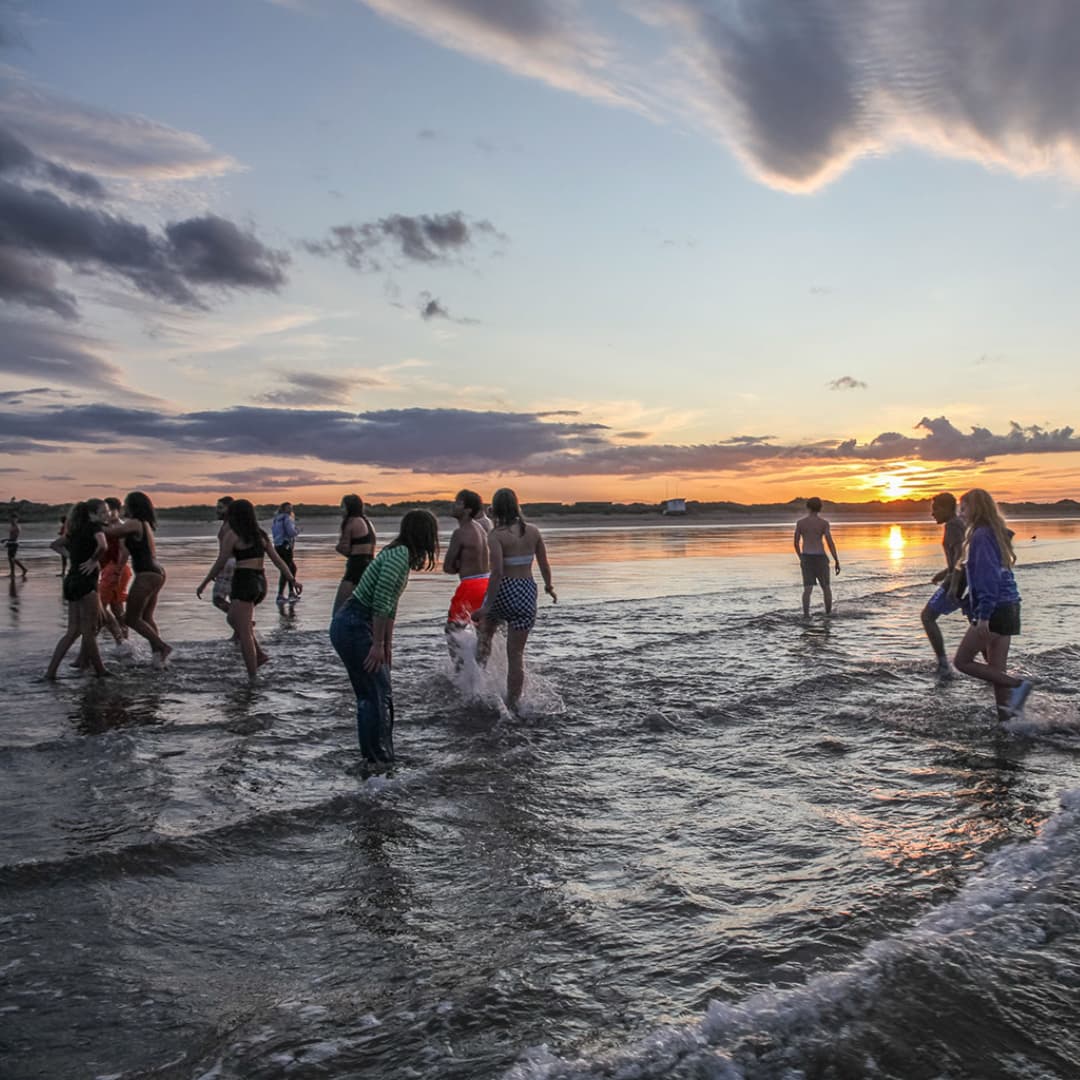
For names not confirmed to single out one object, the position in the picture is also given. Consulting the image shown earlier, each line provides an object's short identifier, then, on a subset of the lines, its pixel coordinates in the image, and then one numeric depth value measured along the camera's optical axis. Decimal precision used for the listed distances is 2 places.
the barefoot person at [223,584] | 11.09
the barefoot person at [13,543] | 26.65
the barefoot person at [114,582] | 13.02
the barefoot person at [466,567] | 9.77
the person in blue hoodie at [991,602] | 7.63
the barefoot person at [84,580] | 10.48
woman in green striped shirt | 6.16
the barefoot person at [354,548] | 11.59
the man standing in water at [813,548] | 15.61
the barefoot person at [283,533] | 17.88
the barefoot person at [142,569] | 11.20
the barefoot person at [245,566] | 9.70
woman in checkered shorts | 8.51
